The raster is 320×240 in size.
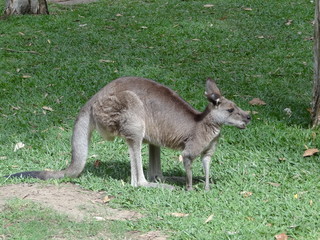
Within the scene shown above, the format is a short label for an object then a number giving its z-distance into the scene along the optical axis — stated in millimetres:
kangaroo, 11391
